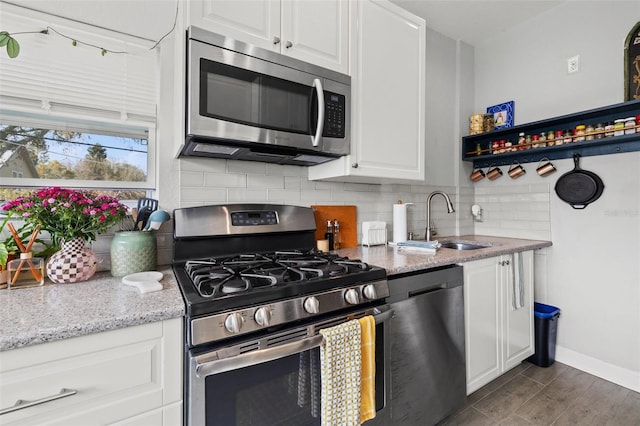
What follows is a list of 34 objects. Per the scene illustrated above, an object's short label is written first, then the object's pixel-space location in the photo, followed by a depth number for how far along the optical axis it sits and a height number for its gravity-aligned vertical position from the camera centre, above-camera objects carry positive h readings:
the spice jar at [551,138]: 2.31 +0.57
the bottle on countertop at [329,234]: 2.00 -0.14
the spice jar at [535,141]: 2.39 +0.57
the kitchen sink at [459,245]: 2.33 -0.25
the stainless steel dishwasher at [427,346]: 1.41 -0.66
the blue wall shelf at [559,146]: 2.00 +0.56
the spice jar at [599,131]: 2.08 +0.57
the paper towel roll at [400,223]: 2.28 -0.08
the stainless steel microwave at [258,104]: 1.27 +0.51
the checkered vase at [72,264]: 1.11 -0.19
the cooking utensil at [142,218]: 1.40 -0.03
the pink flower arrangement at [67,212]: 1.11 +0.00
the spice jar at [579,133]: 2.17 +0.57
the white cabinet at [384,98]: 1.73 +0.70
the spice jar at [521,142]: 2.49 +0.59
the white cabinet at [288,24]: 1.33 +0.90
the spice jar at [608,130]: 2.03 +0.56
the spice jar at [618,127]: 1.99 +0.57
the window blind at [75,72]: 1.27 +0.64
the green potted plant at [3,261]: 1.05 -0.17
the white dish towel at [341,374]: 1.07 -0.58
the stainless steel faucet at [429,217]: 2.42 -0.03
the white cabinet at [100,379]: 0.72 -0.43
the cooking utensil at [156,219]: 1.36 -0.03
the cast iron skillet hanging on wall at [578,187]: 2.16 +0.20
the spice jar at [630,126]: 1.94 +0.56
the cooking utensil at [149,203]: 1.47 +0.05
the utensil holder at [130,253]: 1.26 -0.17
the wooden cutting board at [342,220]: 2.00 -0.05
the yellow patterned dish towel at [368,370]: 1.18 -0.62
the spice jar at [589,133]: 2.12 +0.56
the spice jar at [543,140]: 2.36 +0.56
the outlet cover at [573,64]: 2.31 +1.14
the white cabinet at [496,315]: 1.78 -0.66
